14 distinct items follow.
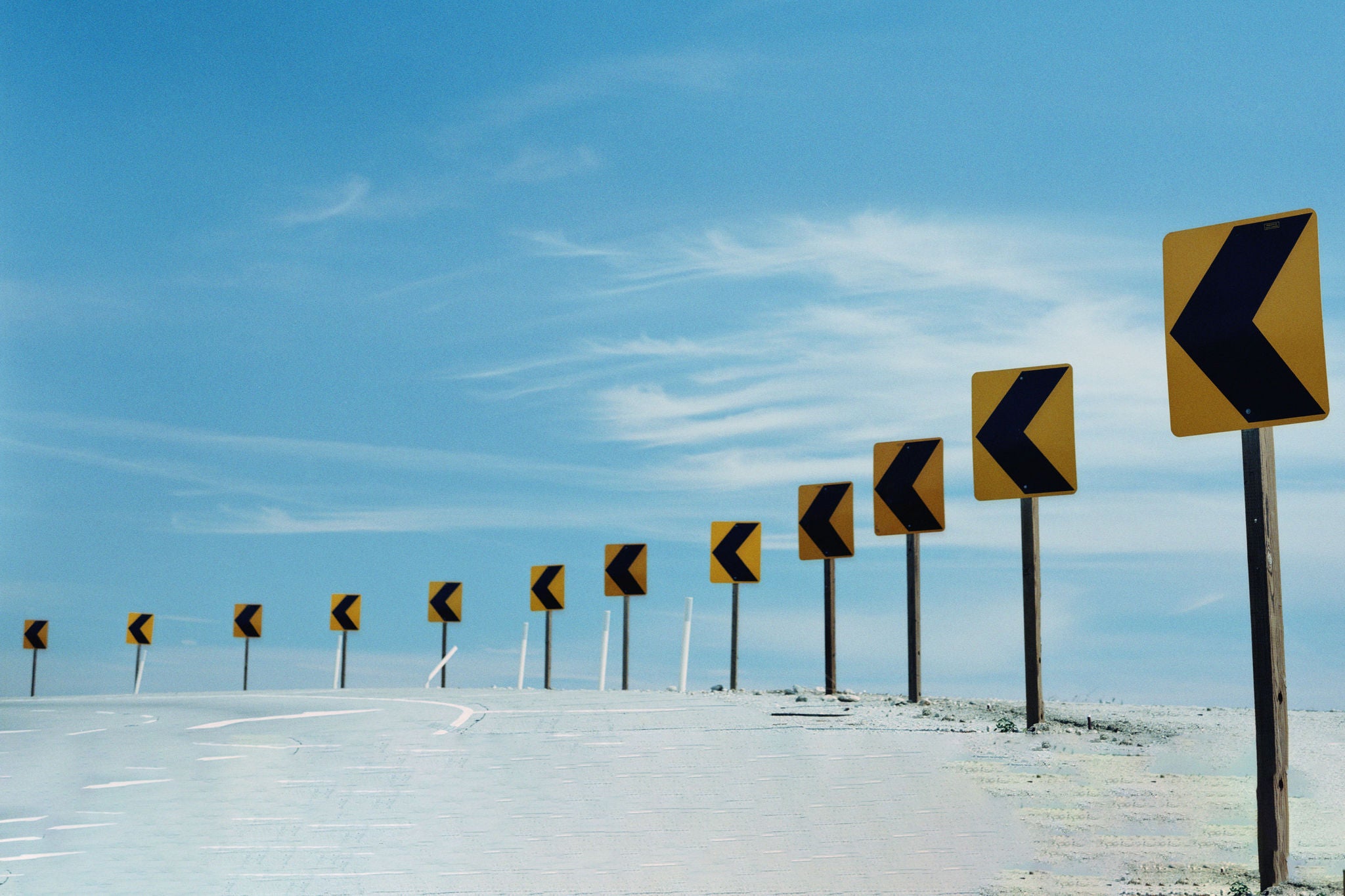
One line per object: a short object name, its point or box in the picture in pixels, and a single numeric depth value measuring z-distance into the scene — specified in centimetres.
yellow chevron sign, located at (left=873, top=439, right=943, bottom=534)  1543
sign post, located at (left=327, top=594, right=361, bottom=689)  2981
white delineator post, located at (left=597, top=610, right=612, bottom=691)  2456
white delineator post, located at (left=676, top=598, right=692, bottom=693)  2181
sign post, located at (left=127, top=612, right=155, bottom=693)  3388
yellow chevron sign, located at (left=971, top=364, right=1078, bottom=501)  1208
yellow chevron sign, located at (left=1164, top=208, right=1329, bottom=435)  692
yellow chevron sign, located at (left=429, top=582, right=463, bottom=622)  2828
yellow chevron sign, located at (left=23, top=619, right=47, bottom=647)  3891
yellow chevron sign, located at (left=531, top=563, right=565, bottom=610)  2678
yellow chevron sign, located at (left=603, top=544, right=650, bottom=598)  2417
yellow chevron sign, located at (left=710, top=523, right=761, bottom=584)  2119
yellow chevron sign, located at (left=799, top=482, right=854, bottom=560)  1828
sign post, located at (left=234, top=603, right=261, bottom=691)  3231
